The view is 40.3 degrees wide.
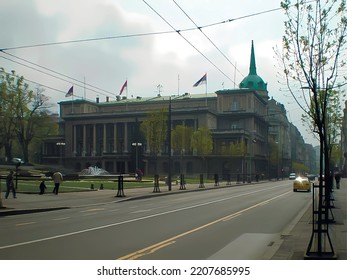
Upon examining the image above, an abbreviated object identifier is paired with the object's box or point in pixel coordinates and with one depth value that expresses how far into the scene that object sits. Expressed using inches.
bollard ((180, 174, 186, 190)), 1879.2
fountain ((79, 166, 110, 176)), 3147.6
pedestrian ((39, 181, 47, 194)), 1331.0
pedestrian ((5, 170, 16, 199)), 1149.7
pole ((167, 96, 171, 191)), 1736.1
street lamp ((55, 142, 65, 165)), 5246.1
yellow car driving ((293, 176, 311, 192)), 1800.0
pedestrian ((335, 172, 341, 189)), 1947.0
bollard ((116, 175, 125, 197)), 1326.3
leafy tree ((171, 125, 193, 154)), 3745.1
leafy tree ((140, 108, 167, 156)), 3319.4
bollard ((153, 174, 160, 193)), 1565.6
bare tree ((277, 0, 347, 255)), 611.2
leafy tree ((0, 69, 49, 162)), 3053.6
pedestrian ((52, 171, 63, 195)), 1346.0
